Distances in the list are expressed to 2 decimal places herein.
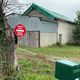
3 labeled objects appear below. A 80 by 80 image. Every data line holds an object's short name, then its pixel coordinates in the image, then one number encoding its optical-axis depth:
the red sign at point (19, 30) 5.02
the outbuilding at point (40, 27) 15.02
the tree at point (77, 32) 19.46
